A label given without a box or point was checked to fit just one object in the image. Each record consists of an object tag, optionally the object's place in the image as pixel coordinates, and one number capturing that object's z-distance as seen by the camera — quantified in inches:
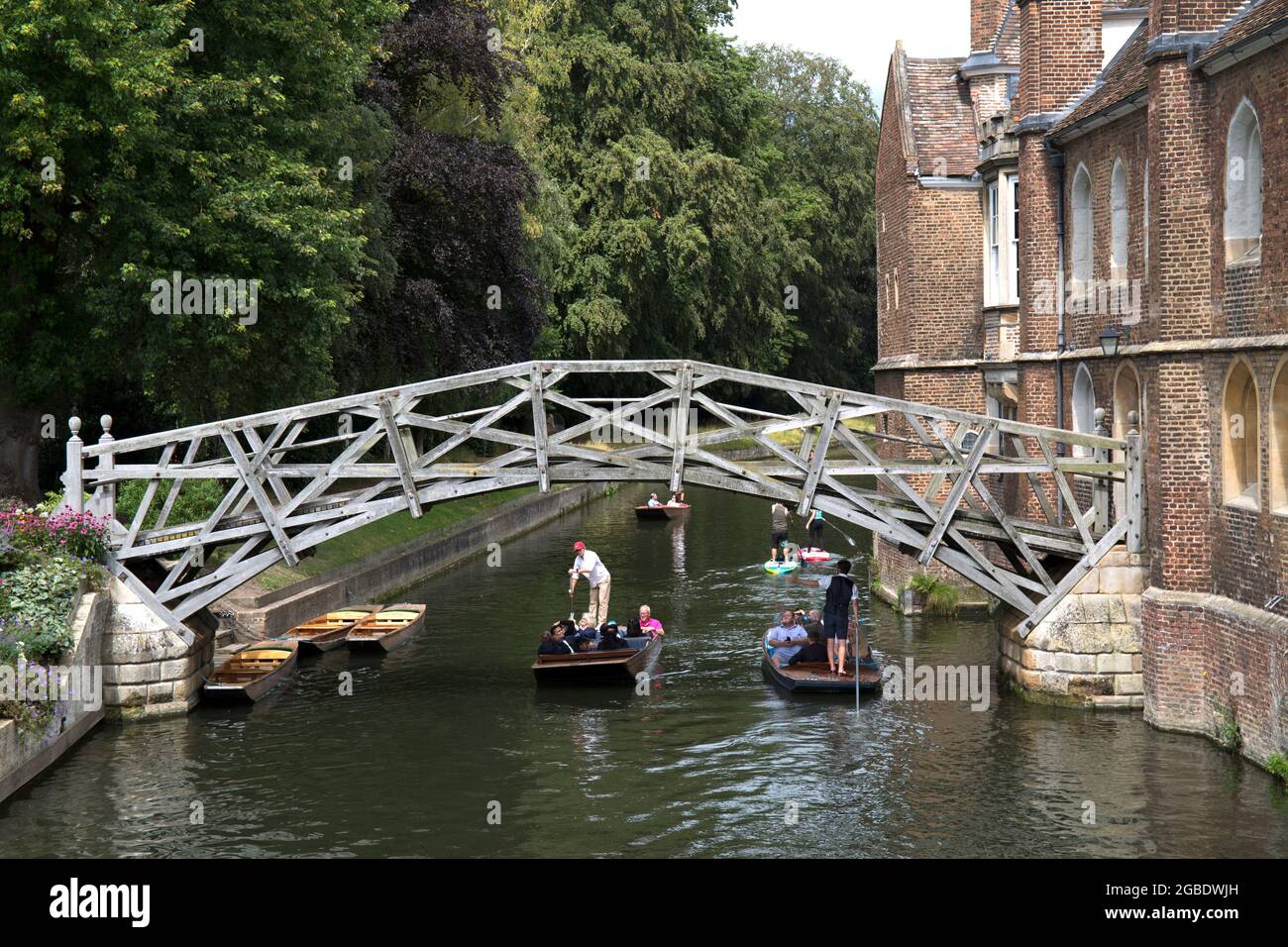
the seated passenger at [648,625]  919.7
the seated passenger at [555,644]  851.4
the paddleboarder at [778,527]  1294.7
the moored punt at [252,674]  791.7
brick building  635.5
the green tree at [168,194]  847.1
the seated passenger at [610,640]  864.9
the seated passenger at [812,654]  834.2
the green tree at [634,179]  2042.3
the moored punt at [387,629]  954.7
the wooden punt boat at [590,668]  837.8
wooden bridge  761.0
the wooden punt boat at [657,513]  1790.1
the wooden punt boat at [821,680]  799.7
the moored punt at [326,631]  951.6
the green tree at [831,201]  2677.2
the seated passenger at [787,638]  856.3
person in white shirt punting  975.6
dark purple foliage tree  1301.7
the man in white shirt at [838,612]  801.6
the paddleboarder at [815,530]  1430.9
